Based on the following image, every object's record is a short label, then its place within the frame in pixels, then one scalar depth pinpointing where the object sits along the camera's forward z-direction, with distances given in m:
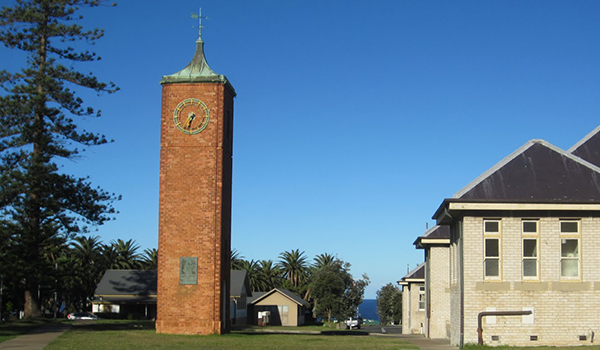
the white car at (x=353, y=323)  68.39
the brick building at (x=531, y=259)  23.23
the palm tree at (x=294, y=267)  98.62
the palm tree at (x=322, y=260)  97.75
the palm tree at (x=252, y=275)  97.25
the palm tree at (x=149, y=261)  87.75
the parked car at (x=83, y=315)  66.04
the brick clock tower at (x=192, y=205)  32.75
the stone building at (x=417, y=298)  45.41
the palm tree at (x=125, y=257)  85.50
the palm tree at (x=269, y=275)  98.62
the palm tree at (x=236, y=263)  96.44
